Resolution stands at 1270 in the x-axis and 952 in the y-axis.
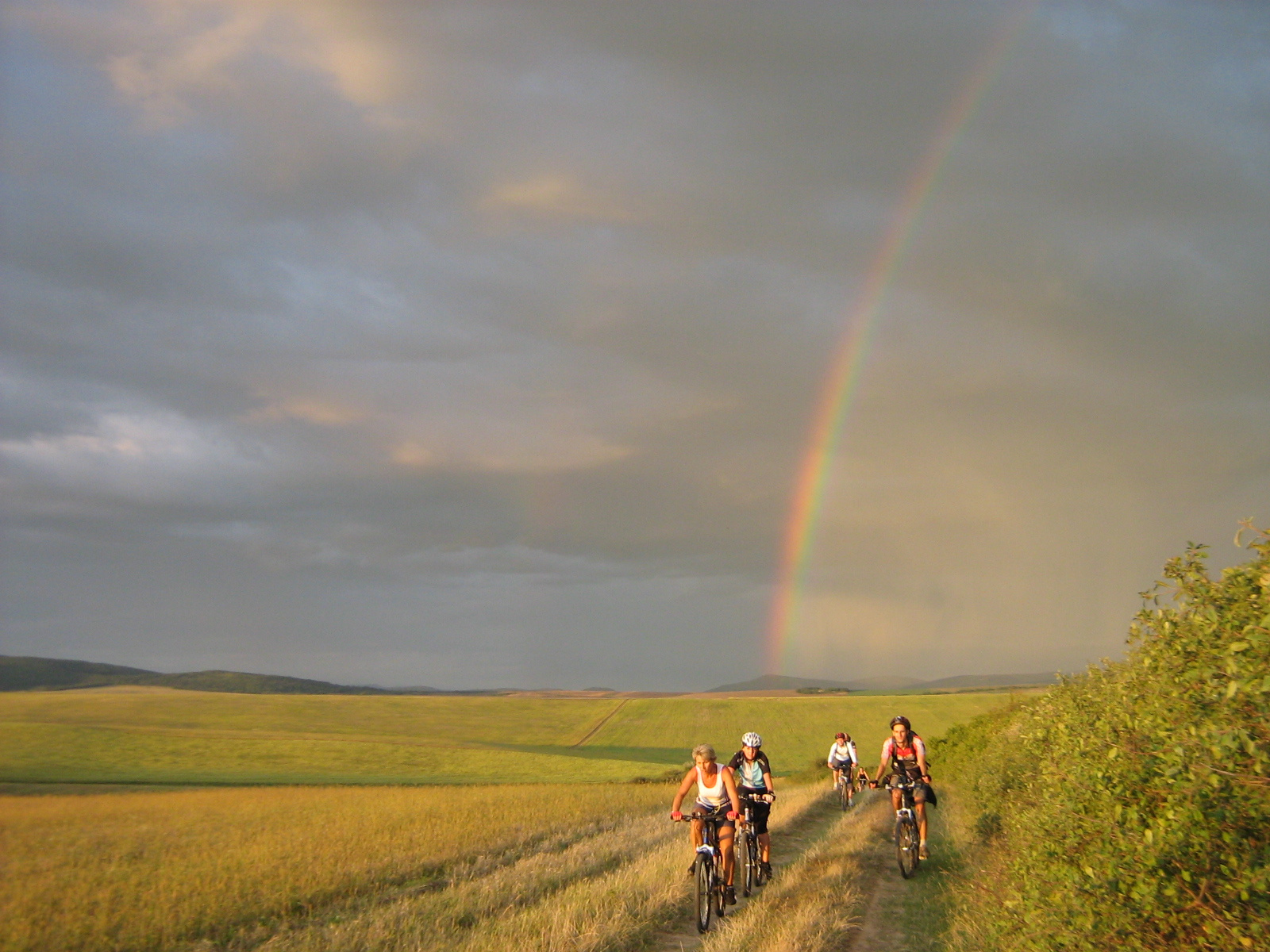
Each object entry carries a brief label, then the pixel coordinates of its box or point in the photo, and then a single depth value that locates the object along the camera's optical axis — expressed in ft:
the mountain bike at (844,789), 95.99
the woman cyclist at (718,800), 40.81
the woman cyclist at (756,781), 46.75
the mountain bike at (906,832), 52.21
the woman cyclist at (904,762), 52.47
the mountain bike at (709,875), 38.70
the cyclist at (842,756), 79.71
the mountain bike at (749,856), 46.09
